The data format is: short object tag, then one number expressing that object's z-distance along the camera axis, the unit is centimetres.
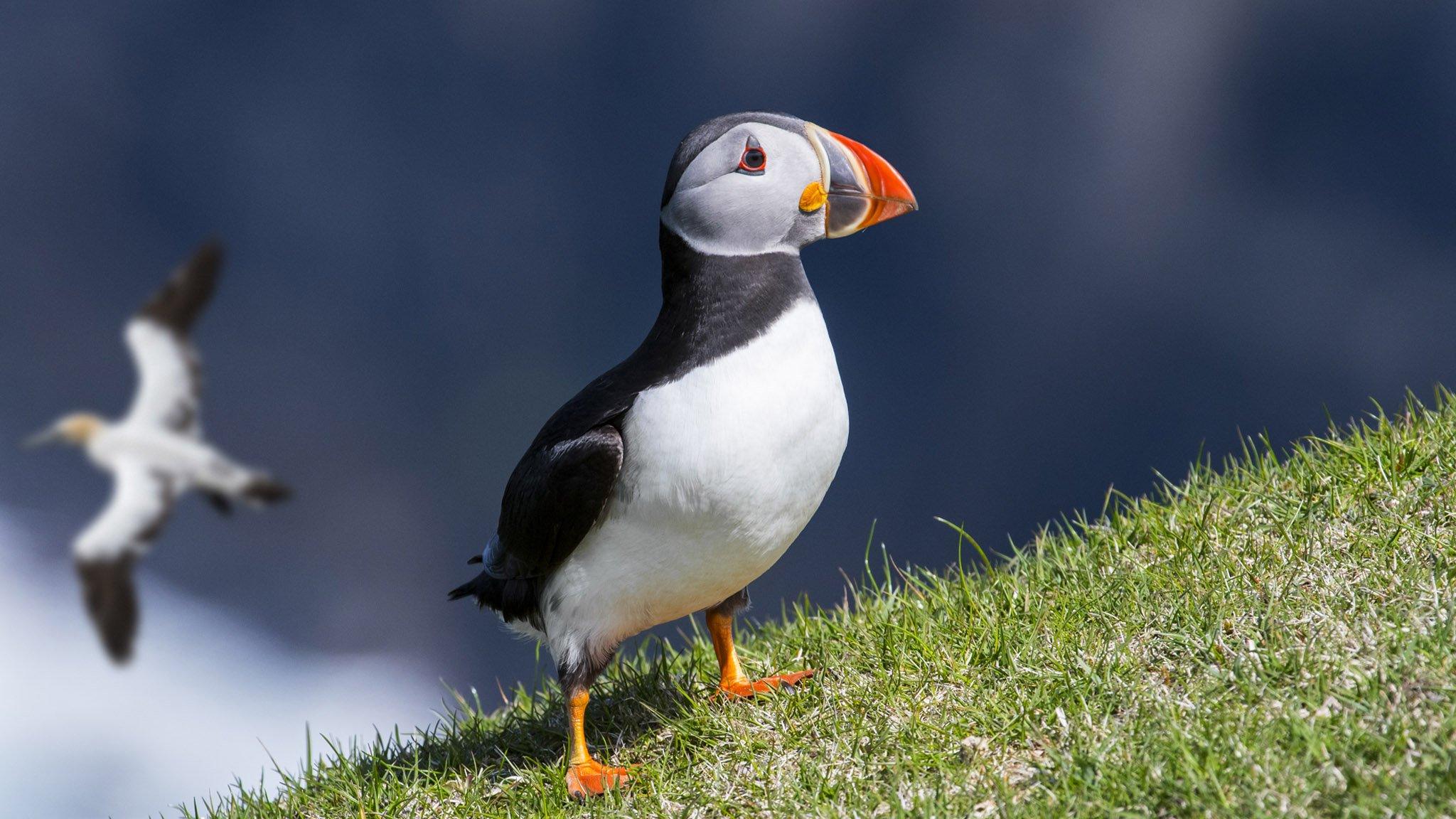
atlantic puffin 657
